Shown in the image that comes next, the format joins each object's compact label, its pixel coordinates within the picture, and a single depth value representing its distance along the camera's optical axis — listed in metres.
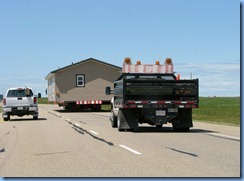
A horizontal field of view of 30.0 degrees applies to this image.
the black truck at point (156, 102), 17.17
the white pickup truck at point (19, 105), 27.09
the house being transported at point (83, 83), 42.50
